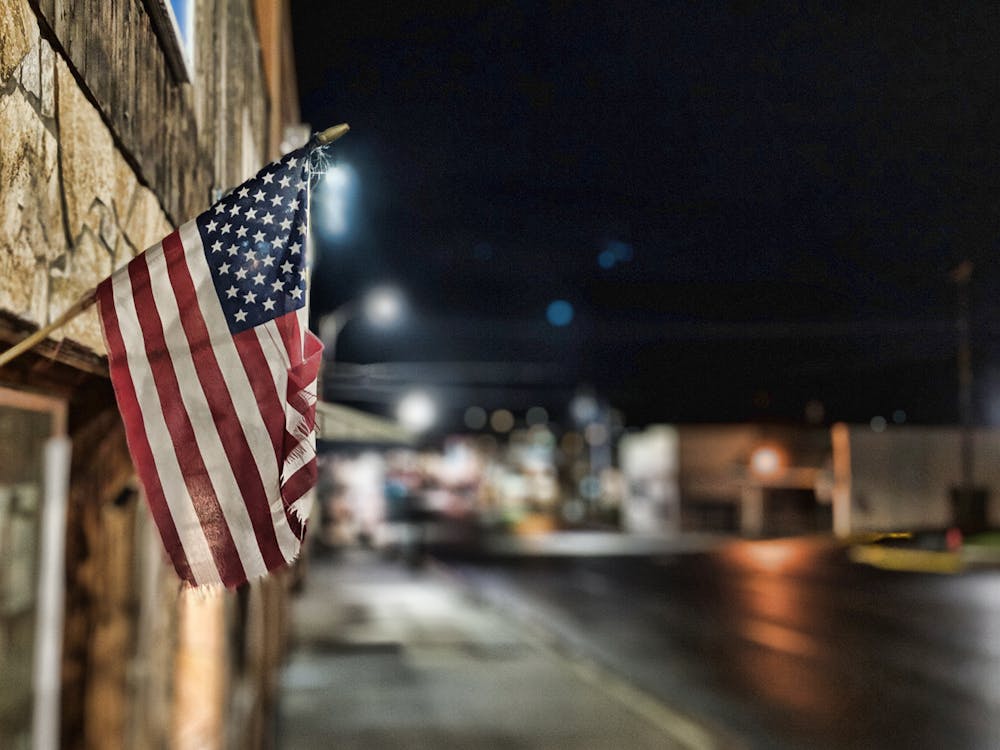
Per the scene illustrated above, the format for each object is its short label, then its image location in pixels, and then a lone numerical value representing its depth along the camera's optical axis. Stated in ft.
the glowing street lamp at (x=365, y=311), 66.39
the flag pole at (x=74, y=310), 8.54
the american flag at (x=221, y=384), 9.57
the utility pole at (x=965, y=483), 103.71
